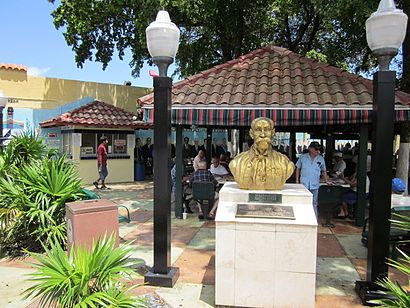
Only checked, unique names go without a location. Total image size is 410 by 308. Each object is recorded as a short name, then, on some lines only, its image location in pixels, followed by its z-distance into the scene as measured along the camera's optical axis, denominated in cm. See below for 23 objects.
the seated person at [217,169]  883
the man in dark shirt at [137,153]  1609
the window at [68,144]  1343
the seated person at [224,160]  1046
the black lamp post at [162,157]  444
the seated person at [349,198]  788
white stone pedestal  378
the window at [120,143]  1453
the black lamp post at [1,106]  752
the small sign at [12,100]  1408
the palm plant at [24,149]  659
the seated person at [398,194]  612
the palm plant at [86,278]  286
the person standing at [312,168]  691
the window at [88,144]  1367
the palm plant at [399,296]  264
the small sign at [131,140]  1485
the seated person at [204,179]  765
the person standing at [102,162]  1227
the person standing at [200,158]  841
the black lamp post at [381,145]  395
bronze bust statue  443
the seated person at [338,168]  904
